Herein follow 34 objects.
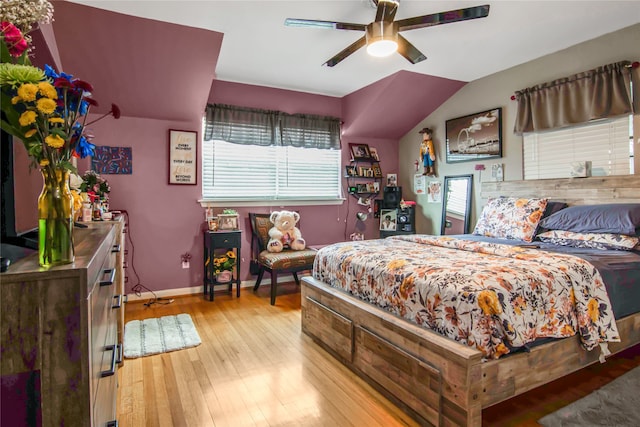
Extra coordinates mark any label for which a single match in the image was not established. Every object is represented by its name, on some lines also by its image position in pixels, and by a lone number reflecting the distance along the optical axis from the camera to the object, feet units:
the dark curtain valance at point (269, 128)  13.85
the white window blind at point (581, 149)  10.22
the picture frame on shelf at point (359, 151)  16.81
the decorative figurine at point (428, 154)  15.97
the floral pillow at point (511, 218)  10.47
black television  3.16
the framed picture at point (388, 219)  16.60
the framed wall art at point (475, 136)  13.46
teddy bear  13.87
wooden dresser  2.44
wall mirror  14.43
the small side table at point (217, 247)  12.86
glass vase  2.82
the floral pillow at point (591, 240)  8.36
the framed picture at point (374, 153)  17.25
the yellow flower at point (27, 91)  2.69
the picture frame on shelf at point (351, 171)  16.48
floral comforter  5.43
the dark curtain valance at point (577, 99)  9.97
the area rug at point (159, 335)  8.87
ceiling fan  7.36
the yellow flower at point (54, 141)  2.92
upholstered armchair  12.59
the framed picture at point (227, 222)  13.52
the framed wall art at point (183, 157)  13.24
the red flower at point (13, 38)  3.02
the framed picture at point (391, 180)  17.69
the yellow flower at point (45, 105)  2.79
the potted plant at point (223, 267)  13.50
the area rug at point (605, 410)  5.96
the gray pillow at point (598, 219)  8.57
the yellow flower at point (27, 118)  2.75
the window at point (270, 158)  14.08
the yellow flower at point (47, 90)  2.76
